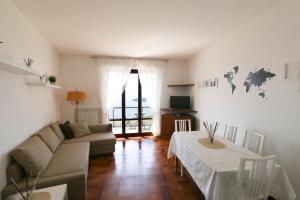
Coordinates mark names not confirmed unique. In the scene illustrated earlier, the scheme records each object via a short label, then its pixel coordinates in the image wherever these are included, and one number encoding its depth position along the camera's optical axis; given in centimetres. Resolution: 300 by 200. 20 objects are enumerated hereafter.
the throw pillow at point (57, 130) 317
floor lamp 397
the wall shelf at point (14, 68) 132
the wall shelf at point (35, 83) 236
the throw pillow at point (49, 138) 254
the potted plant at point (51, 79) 298
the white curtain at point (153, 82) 493
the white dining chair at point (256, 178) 141
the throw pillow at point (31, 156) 183
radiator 461
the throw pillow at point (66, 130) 349
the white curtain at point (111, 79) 466
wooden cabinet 477
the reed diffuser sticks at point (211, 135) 233
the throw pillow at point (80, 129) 363
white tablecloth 149
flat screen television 495
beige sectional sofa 180
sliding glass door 503
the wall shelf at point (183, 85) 500
